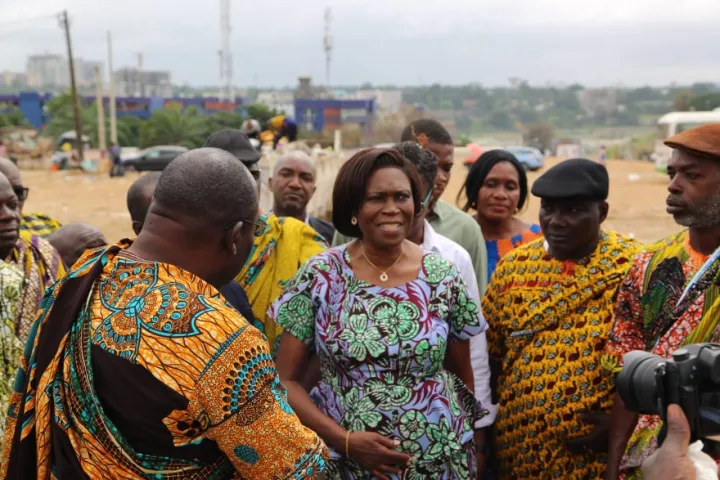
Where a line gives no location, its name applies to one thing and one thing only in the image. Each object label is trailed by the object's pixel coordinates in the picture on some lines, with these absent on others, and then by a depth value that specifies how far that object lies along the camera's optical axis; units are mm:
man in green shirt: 4301
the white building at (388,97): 102075
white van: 27359
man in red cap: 2805
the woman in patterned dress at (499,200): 4645
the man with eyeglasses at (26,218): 4496
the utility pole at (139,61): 63656
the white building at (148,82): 120244
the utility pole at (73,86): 35406
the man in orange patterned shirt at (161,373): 1975
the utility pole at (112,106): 40562
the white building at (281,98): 80975
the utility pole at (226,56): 101438
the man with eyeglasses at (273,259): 4059
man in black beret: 3441
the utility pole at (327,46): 80956
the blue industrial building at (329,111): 64562
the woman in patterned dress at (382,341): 3020
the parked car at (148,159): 32875
